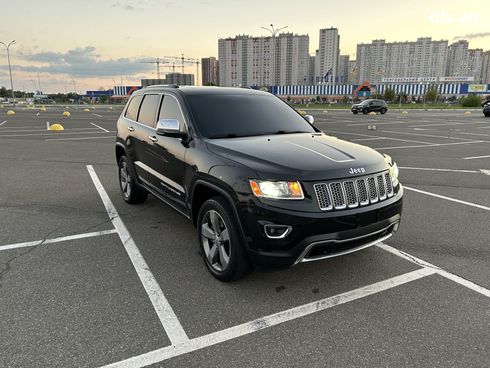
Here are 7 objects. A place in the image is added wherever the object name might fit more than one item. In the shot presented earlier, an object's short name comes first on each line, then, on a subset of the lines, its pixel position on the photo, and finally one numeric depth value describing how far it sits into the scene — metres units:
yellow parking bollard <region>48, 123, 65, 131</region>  19.09
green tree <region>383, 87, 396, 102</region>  95.12
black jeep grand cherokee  3.07
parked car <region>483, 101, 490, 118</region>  31.84
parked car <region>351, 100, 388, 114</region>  40.16
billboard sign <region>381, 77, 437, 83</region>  130.62
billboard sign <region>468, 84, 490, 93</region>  103.85
